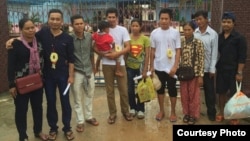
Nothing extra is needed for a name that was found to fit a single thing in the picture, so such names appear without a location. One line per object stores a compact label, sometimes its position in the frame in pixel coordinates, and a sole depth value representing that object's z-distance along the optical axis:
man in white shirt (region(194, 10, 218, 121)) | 4.80
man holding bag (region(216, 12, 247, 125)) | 4.59
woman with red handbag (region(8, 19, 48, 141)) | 3.89
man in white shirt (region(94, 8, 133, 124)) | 4.69
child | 4.58
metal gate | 8.01
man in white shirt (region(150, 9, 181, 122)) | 4.73
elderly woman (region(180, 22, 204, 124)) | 4.66
